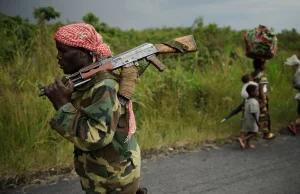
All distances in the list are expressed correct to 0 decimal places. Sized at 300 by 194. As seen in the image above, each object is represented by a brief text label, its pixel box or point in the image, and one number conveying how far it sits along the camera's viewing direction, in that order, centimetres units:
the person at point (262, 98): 467
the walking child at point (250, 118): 445
